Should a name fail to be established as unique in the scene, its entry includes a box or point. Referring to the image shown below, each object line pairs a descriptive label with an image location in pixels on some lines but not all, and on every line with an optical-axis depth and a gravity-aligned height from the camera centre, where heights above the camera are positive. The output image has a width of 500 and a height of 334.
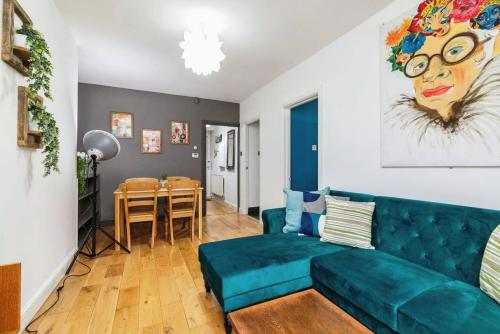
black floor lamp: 2.55 +0.19
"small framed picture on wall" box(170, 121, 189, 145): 4.51 +0.70
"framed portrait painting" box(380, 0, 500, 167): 1.44 +0.61
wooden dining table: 2.79 -0.44
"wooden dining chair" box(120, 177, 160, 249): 2.79 -0.46
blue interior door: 3.60 +0.33
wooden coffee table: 0.99 -0.72
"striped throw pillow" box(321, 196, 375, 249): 1.83 -0.48
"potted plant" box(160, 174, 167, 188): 3.46 -0.22
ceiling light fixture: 2.07 +1.08
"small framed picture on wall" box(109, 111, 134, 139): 4.08 +0.79
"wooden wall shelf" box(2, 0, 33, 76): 1.26 +0.71
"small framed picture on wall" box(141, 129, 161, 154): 4.29 +0.50
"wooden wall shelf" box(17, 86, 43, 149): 1.40 +0.30
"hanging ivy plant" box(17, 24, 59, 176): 1.39 +0.50
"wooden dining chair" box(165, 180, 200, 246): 3.05 -0.46
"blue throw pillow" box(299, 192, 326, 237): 2.09 -0.44
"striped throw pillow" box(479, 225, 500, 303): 1.12 -0.52
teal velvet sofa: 1.09 -0.67
